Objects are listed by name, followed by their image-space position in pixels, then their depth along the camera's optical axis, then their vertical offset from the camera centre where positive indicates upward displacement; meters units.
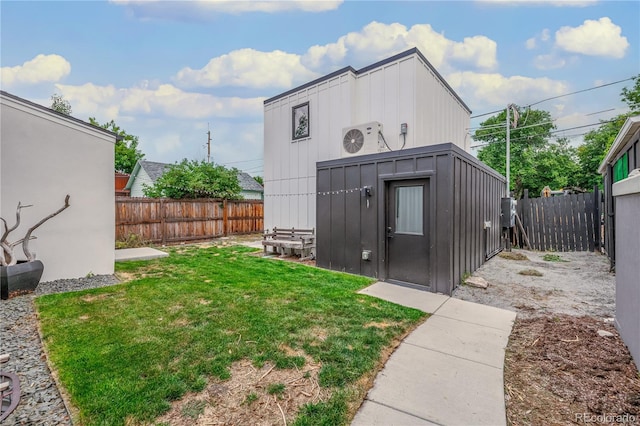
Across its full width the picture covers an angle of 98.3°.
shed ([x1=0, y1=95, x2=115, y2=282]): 4.30 +0.53
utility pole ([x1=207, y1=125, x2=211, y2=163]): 23.22 +5.98
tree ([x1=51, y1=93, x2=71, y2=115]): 18.47 +7.56
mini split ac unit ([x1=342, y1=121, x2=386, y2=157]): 5.87 +1.58
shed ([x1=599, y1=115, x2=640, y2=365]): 2.37 -0.48
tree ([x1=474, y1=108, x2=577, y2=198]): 18.91 +3.63
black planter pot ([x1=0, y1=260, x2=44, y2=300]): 3.87 -0.89
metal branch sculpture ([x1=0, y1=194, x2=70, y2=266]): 4.02 -0.43
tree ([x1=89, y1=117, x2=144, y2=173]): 23.73 +5.52
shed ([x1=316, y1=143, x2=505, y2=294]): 4.45 -0.08
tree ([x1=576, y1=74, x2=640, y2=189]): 18.65 +4.06
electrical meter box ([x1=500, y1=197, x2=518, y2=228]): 8.34 -0.08
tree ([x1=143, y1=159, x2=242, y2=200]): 11.62 +1.34
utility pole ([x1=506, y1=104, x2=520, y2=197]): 11.84 +4.37
